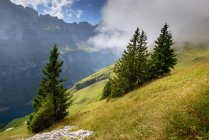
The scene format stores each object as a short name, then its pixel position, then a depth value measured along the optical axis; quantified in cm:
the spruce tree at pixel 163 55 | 3334
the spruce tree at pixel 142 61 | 3165
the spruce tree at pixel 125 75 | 3064
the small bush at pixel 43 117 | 2201
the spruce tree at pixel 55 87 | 2487
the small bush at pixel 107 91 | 5048
